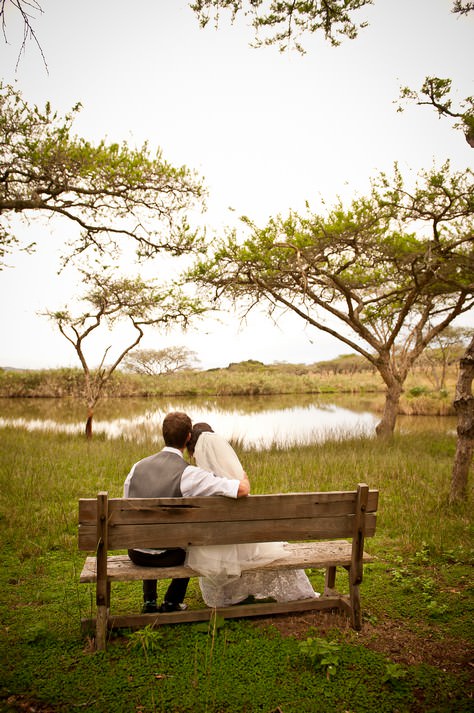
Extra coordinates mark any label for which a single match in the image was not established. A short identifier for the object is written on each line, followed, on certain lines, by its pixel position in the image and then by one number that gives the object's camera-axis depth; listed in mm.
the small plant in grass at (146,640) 3053
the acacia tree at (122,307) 13711
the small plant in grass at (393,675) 2795
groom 3162
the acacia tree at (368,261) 10352
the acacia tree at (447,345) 31705
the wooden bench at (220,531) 2979
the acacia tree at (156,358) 44656
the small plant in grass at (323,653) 2909
